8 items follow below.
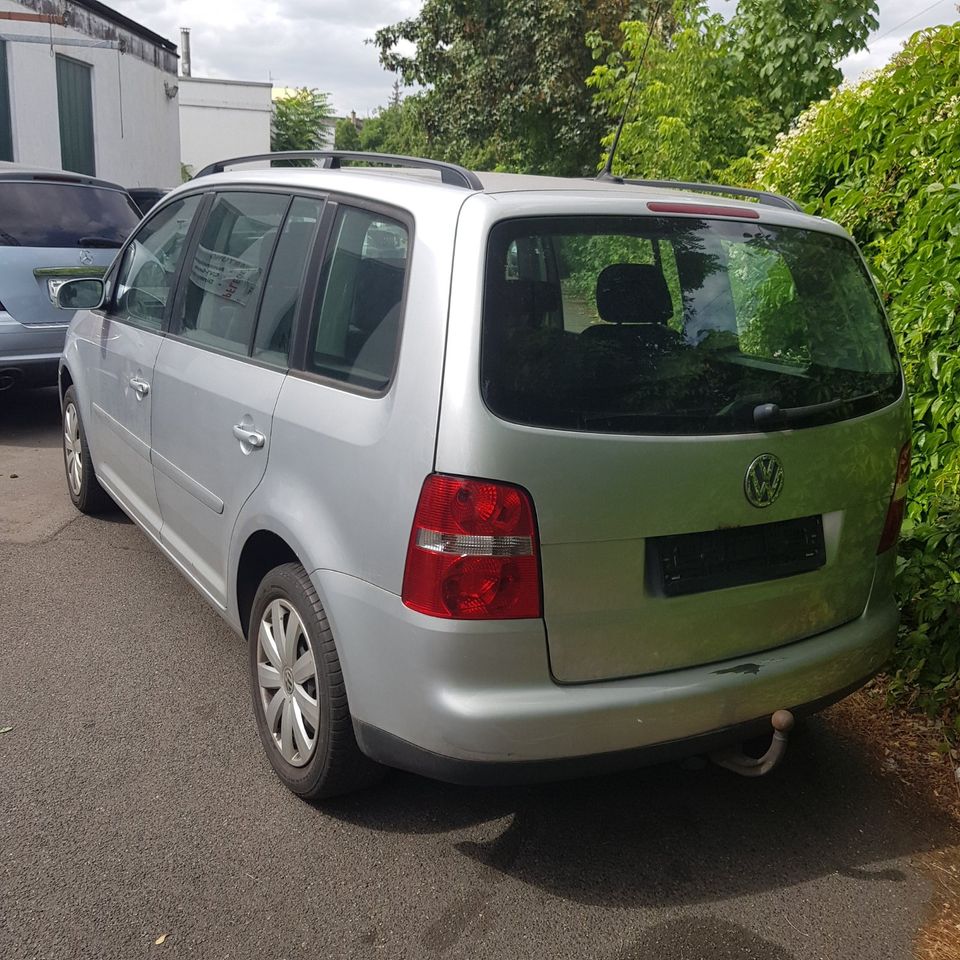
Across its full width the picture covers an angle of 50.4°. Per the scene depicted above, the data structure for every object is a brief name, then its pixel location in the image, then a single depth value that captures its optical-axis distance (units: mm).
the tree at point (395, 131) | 26156
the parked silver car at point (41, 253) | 7348
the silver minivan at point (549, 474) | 2387
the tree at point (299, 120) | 65562
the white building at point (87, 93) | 18266
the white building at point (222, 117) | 57844
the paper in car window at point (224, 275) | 3426
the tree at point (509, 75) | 21547
